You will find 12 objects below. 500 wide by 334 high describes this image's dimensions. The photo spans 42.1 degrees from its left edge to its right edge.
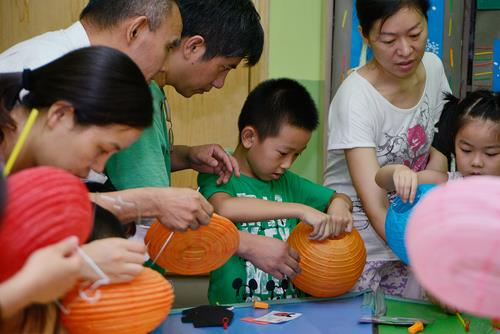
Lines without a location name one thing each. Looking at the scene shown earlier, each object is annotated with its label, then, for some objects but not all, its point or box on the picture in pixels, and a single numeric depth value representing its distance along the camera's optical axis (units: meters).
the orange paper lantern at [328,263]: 1.78
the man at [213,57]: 1.83
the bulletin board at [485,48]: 3.22
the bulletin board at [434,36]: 3.23
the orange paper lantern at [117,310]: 1.10
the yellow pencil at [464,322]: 1.66
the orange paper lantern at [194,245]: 1.53
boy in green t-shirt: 1.87
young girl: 1.91
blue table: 1.61
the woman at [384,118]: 2.00
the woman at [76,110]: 1.21
